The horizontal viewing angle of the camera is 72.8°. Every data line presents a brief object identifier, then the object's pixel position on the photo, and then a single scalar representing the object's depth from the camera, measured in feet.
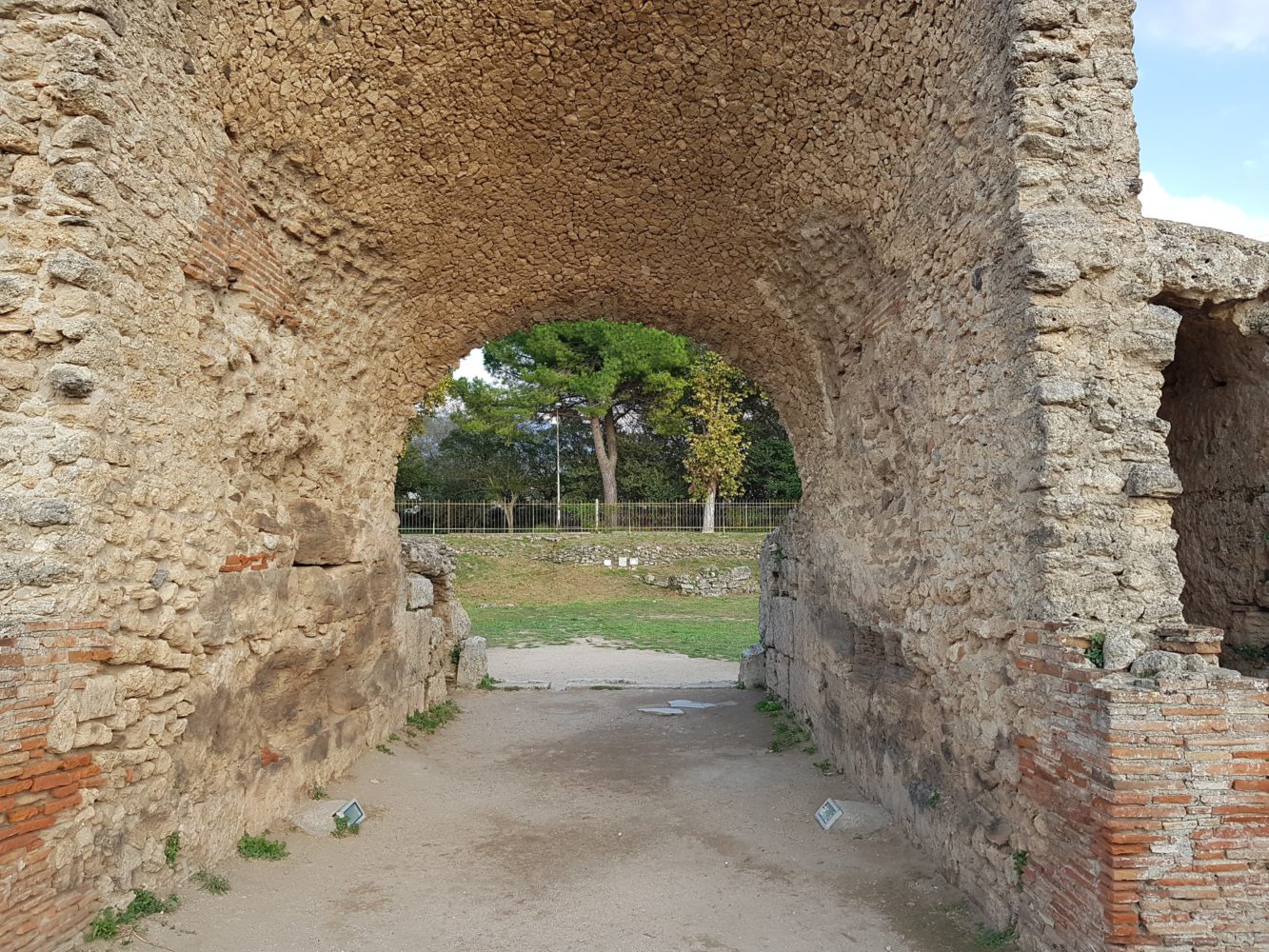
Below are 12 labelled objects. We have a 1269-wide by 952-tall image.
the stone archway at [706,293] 11.18
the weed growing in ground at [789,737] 23.56
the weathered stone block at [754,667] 30.99
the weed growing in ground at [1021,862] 12.07
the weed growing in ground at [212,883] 13.71
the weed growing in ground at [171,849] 13.26
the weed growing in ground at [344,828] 17.13
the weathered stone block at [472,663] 31.81
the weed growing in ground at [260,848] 15.31
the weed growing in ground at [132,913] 11.53
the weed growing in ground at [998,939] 12.07
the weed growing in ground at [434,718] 25.35
